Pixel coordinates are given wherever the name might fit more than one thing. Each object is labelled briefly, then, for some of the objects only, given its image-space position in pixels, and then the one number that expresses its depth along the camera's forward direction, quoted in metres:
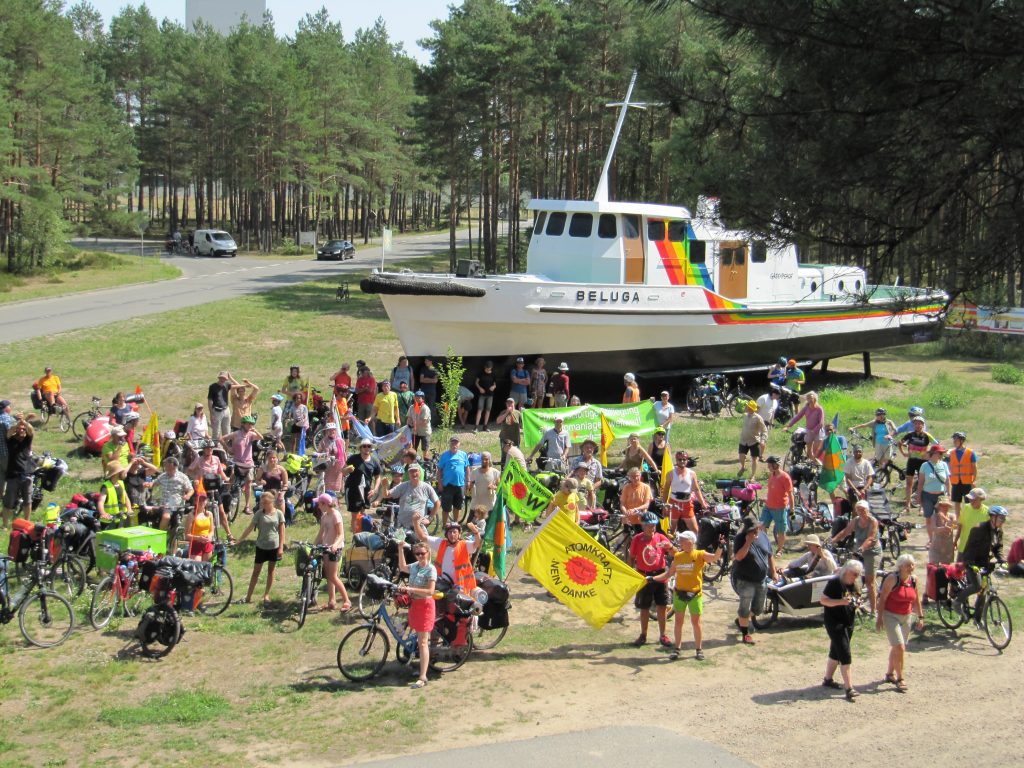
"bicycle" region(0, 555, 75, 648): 10.33
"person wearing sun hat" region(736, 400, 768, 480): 17.12
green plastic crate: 11.21
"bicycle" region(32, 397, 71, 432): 19.06
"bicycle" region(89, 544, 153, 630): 10.74
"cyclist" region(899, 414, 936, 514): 15.56
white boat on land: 21.36
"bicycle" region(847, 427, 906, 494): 16.27
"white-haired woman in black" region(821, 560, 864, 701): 9.58
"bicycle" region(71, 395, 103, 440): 18.12
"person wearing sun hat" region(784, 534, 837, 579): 11.21
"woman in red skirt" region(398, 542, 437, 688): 9.84
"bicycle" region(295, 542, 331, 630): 11.10
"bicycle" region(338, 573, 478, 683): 9.94
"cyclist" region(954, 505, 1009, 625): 11.42
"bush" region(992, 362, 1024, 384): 28.00
